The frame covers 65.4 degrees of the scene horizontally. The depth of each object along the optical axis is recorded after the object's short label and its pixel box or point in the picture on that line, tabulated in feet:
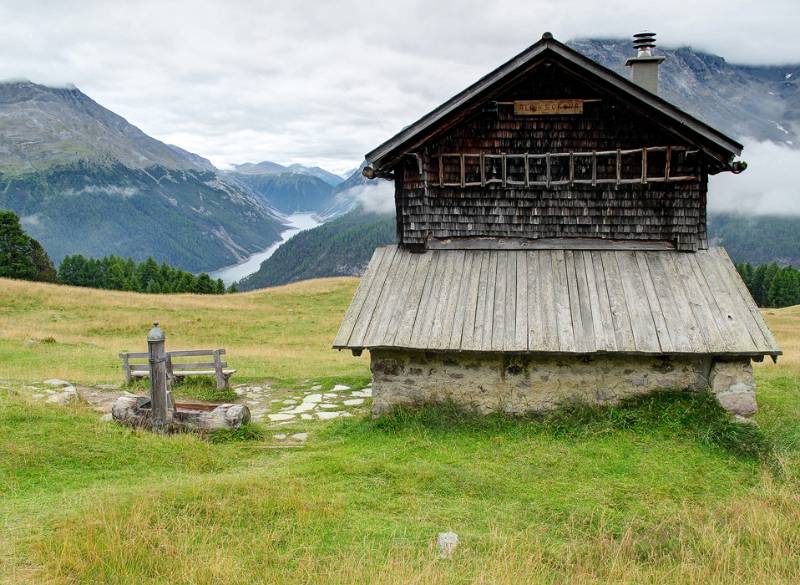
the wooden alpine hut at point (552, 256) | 37.04
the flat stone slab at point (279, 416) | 44.55
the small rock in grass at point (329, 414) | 44.45
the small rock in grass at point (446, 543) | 21.62
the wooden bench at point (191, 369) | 53.93
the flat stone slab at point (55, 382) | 50.72
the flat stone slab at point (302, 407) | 46.70
